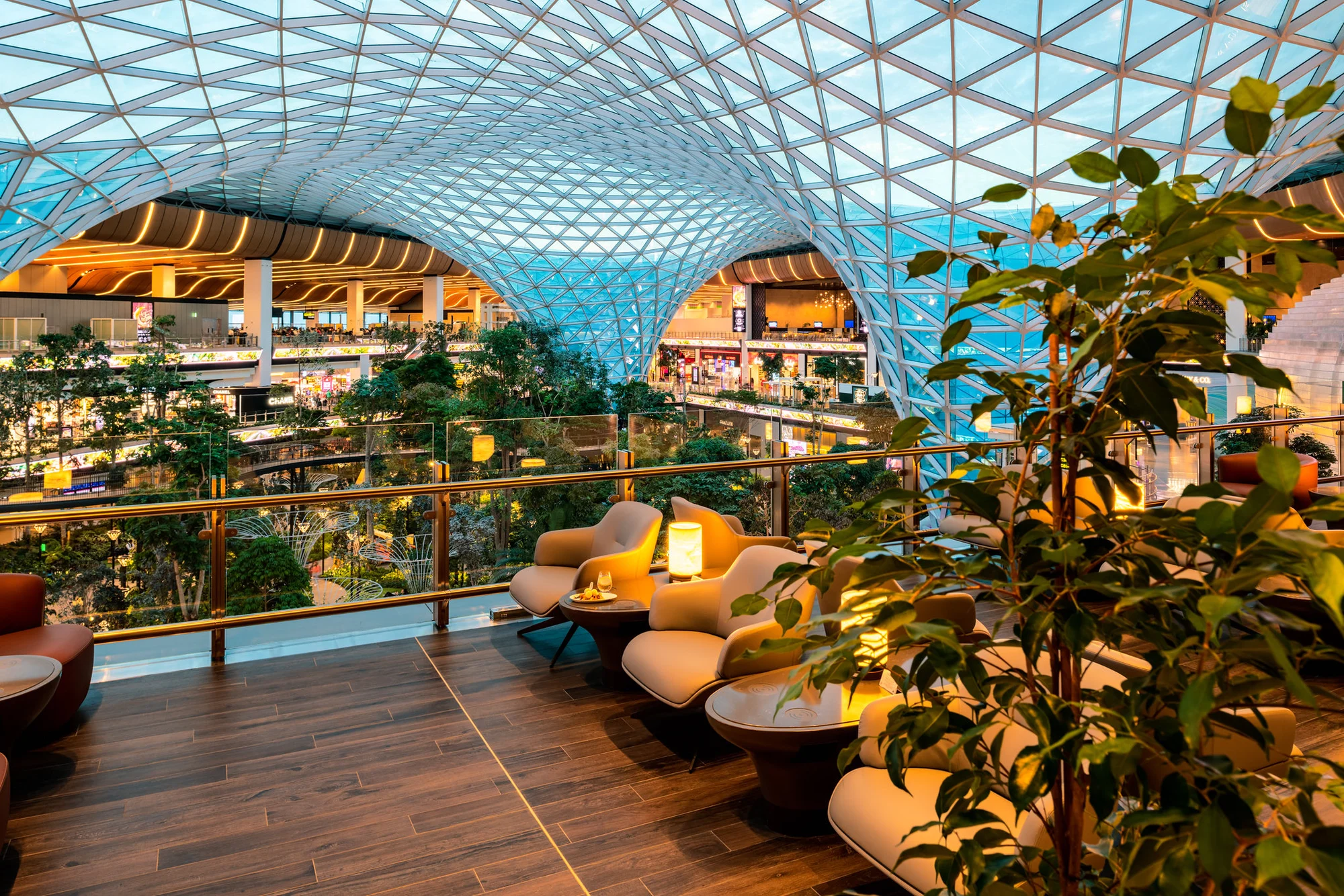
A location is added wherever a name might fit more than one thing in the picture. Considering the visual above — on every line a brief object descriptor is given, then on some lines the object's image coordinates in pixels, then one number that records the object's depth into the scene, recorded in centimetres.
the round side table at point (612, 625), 603
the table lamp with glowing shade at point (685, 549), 669
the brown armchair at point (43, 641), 516
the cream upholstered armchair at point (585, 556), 684
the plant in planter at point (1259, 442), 1216
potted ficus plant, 131
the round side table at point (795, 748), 418
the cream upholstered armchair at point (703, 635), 494
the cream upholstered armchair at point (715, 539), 707
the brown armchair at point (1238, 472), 1031
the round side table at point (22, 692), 449
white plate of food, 641
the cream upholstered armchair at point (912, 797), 319
